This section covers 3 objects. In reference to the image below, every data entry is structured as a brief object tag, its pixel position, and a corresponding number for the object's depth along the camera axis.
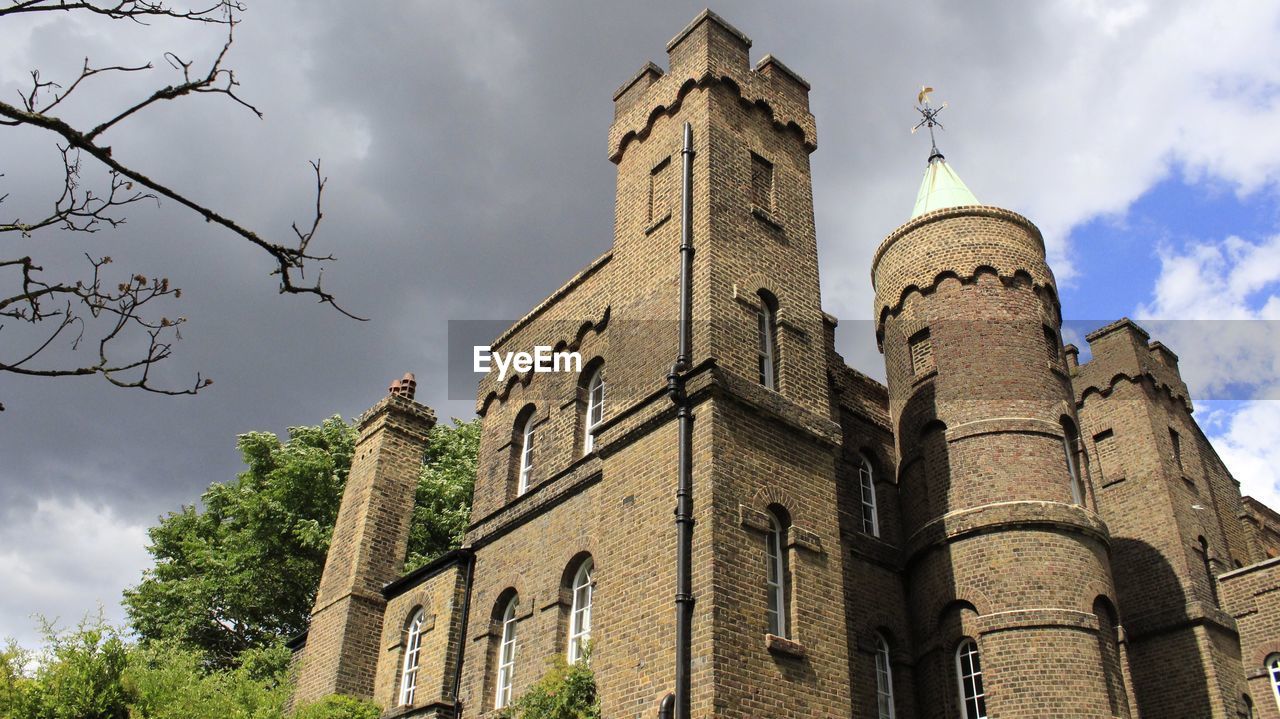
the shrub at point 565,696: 13.17
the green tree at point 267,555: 30.44
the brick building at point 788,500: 13.38
